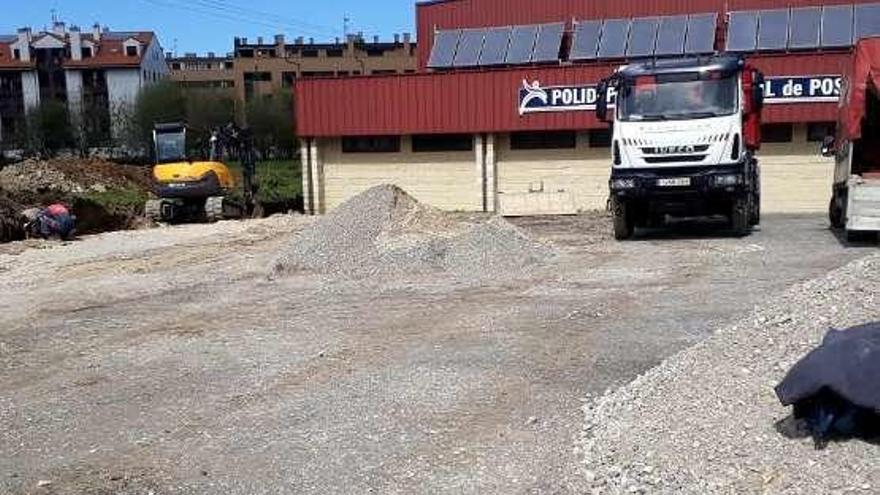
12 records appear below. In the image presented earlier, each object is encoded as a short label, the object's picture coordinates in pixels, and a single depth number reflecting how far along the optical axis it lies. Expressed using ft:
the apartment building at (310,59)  354.95
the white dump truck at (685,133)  52.75
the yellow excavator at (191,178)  90.84
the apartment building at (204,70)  364.79
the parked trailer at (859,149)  47.60
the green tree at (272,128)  223.51
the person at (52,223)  78.54
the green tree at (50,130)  222.07
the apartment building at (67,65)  333.01
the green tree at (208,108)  222.07
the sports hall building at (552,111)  83.41
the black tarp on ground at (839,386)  15.47
